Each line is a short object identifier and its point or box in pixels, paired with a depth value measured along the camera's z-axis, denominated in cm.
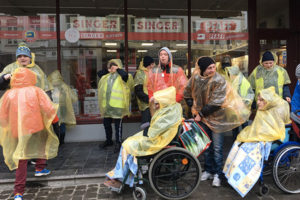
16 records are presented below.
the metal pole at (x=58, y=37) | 655
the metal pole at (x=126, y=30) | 674
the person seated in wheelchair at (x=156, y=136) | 345
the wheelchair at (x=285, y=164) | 362
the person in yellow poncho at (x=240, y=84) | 442
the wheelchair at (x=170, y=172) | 349
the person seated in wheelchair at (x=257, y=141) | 349
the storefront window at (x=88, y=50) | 675
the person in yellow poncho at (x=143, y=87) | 521
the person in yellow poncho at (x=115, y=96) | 555
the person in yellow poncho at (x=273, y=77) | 486
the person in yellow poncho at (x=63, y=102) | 607
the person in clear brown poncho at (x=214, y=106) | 380
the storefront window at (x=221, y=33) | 695
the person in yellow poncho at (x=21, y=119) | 365
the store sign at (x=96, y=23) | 680
